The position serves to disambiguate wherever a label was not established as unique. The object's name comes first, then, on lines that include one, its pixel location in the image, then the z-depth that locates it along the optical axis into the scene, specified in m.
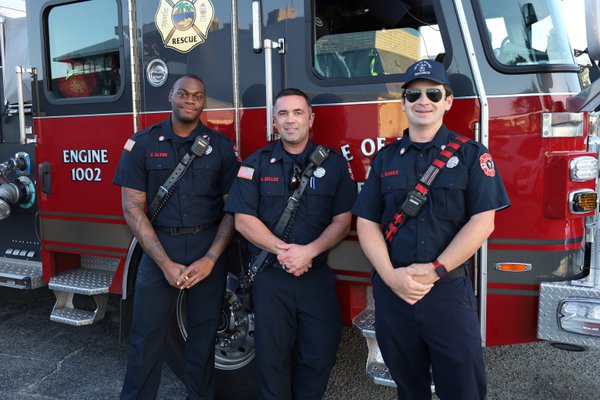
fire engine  2.67
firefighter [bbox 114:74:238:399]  2.93
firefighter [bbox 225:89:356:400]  2.70
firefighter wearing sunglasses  2.18
